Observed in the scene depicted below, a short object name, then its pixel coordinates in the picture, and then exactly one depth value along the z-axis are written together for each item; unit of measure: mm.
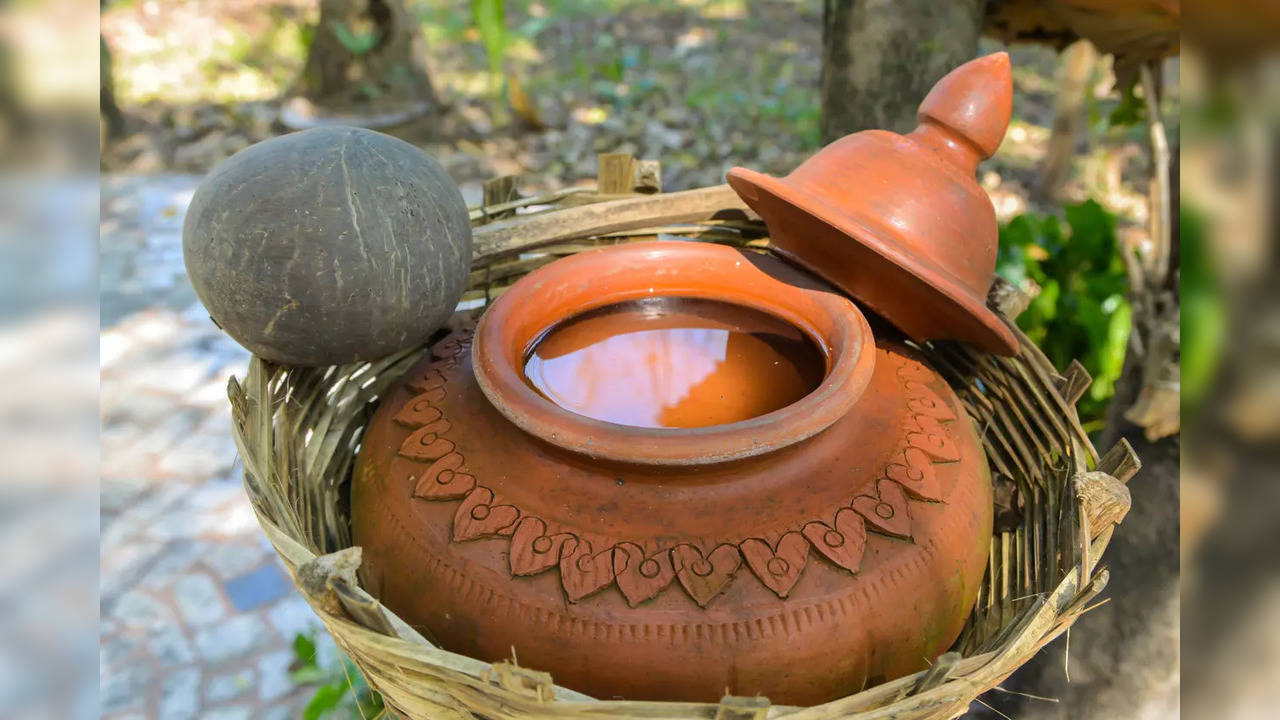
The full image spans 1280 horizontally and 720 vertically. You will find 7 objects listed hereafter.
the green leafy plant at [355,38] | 1866
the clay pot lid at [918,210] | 685
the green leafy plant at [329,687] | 860
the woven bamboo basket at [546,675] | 566
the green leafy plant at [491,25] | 1881
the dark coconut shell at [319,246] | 655
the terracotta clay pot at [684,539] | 587
